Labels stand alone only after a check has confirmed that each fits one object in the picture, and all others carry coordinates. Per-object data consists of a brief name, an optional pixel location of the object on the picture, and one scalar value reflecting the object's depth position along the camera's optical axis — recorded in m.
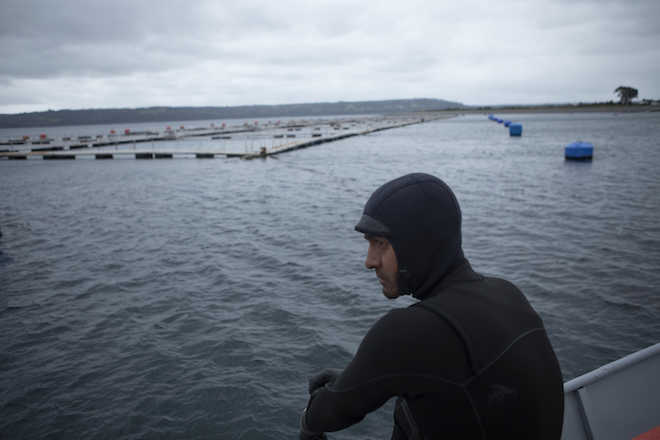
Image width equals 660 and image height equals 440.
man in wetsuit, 1.66
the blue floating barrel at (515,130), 70.88
